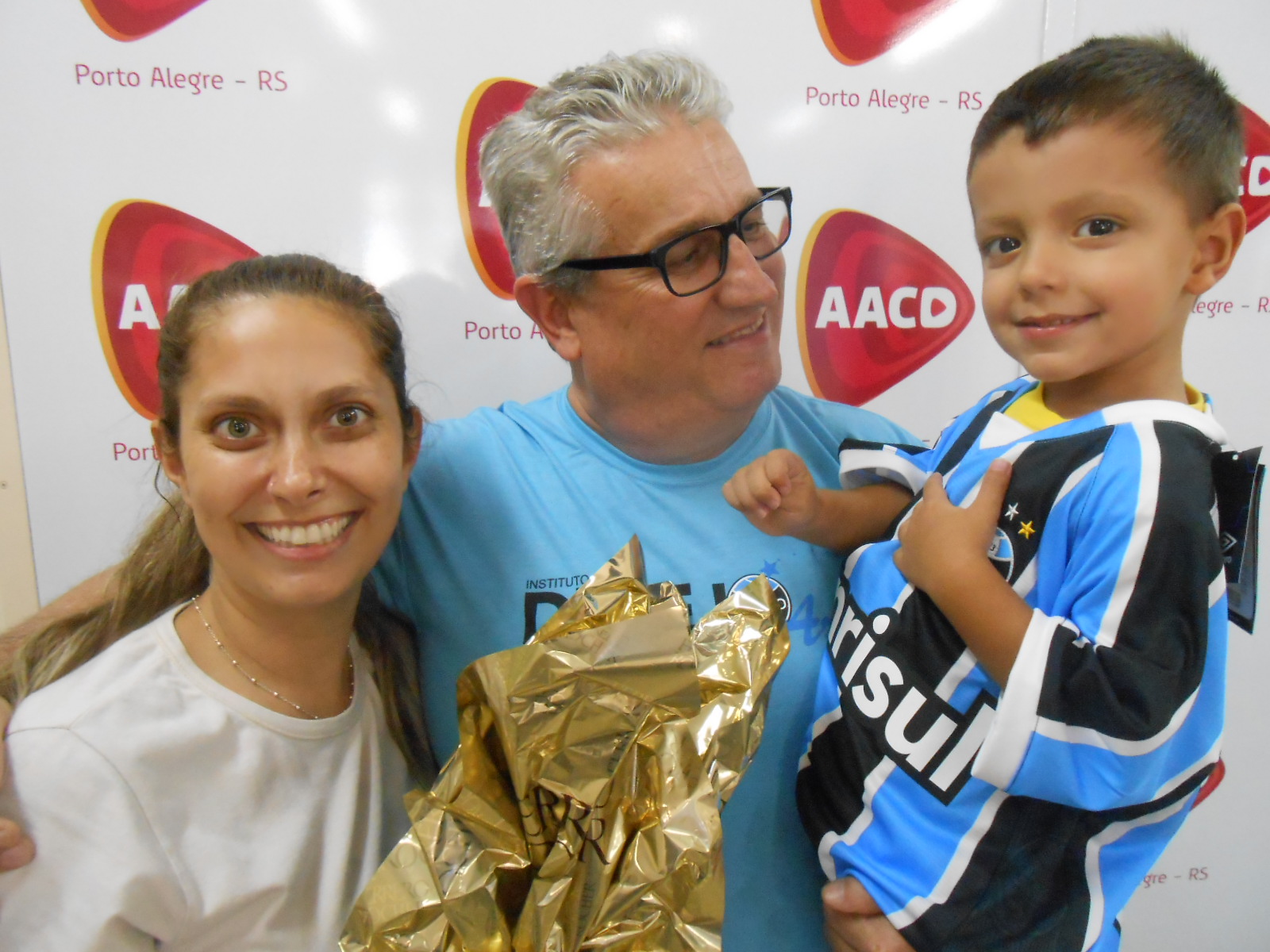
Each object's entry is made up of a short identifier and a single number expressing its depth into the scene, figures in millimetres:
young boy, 663
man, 972
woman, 689
